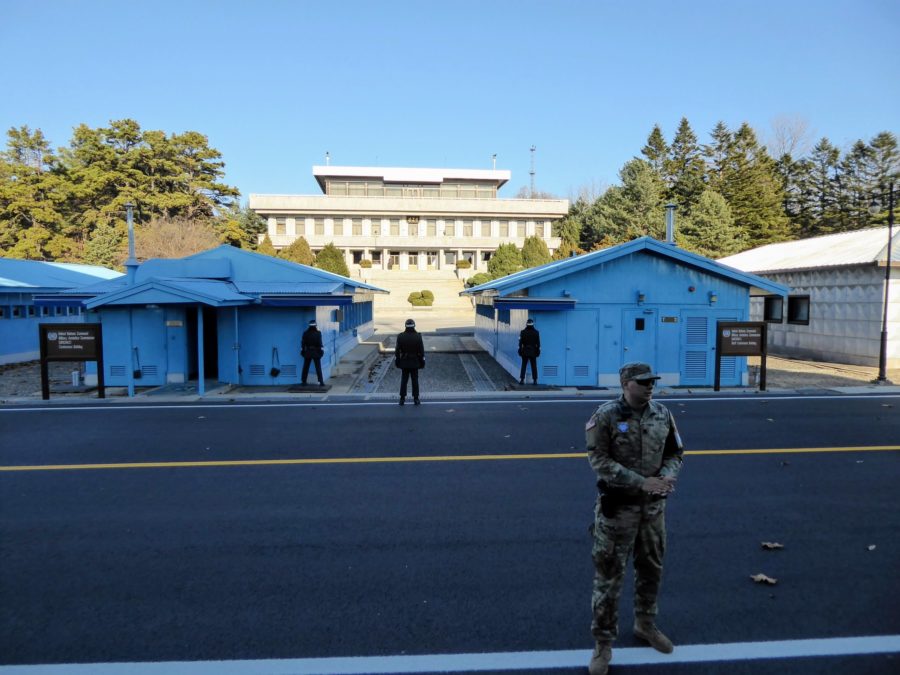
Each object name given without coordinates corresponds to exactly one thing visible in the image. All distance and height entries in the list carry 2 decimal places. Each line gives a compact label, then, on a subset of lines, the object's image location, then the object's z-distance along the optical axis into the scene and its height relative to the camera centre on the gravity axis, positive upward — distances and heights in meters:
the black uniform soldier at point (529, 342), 15.67 -0.99
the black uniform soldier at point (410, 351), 13.12 -1.02
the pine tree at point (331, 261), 52.25 +4.09
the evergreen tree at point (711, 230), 54.34 +7.14
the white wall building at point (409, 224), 72.81 +10.41
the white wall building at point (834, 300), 20.38 +0.23
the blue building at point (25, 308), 22.70 -0.11
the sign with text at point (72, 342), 14.55 -0.91
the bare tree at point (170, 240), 44.59 +5.15
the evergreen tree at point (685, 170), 65.06 +15.87
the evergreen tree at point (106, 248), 53.22 +5.29
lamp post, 16.88 -1.39
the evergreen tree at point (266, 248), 55.39 +5.50
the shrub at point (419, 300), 55.12 +0.54
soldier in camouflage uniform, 3.71 -1.14
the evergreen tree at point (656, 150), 72.06 +19.22
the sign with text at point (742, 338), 15.88 -0.87
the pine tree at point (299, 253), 53.88 +4.89
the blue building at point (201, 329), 15.60 -0.52
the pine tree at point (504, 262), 58.47 +4.47
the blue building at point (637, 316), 16.61 -0.29
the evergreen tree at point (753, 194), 60.88 +11.76
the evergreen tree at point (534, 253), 60.16 +5.53
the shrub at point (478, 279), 57.41 +2.71
